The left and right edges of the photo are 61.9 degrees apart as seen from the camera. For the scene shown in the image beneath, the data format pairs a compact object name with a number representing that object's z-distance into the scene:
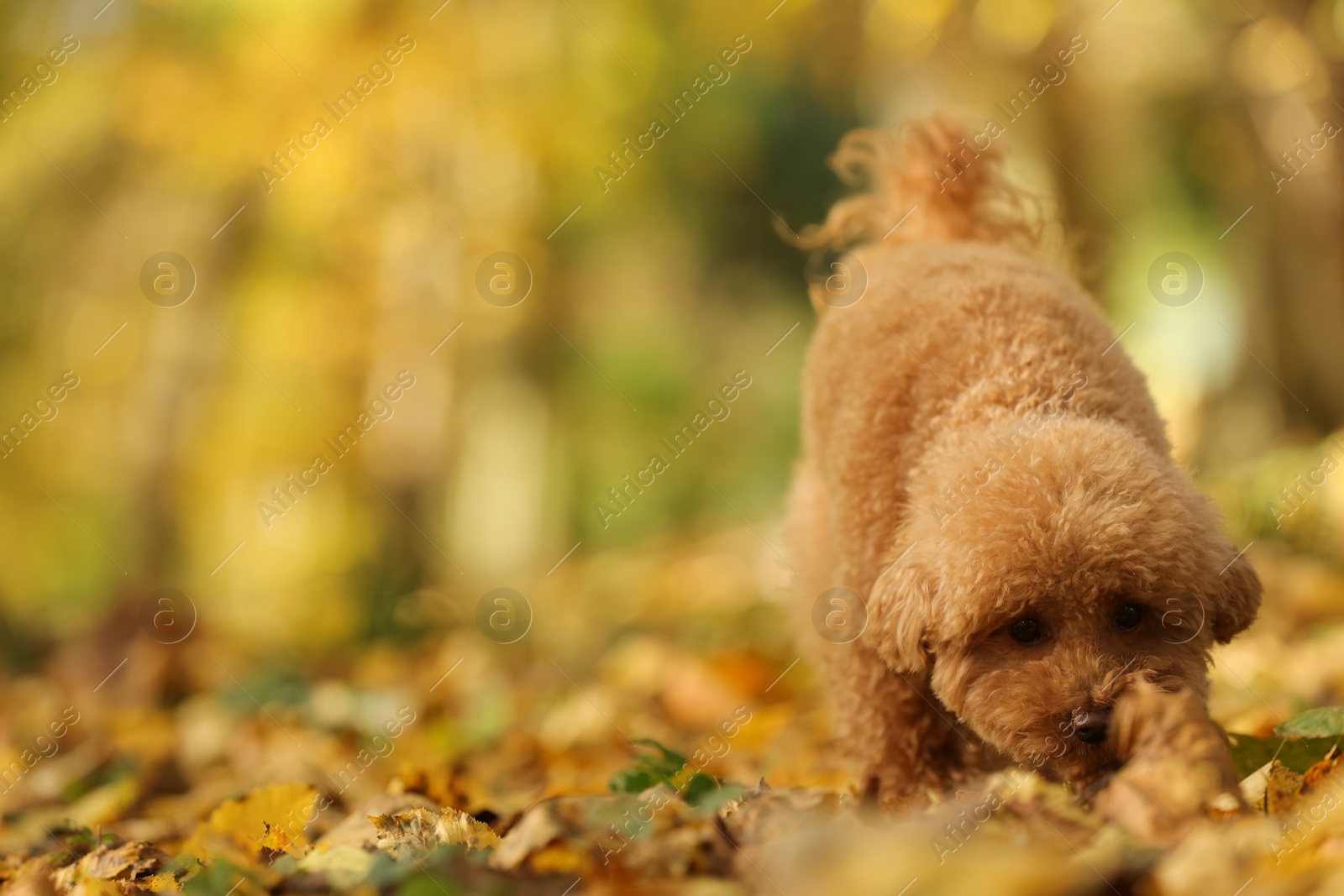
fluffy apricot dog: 2.38
